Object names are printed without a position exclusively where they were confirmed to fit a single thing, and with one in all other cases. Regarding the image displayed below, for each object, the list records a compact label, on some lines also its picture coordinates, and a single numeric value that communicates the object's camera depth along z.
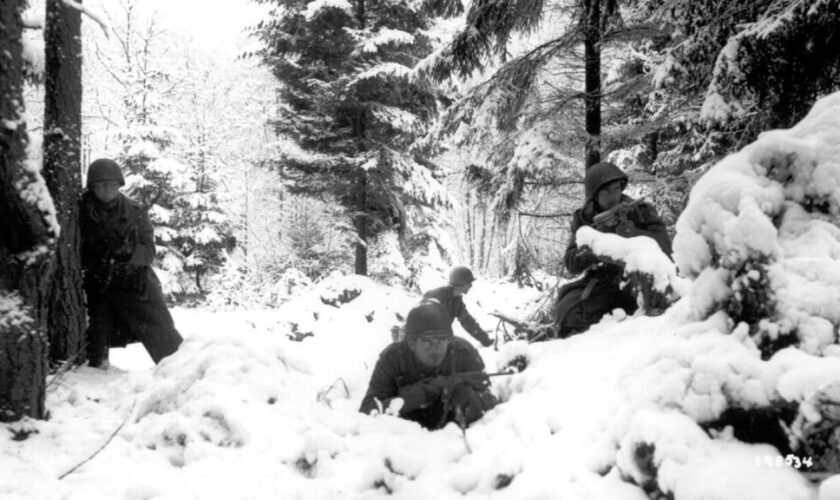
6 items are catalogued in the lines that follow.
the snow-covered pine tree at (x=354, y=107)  12.02
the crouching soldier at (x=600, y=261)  3.69
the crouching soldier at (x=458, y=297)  6.86
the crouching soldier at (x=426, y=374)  3.18
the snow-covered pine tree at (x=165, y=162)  15.84
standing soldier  4.01
